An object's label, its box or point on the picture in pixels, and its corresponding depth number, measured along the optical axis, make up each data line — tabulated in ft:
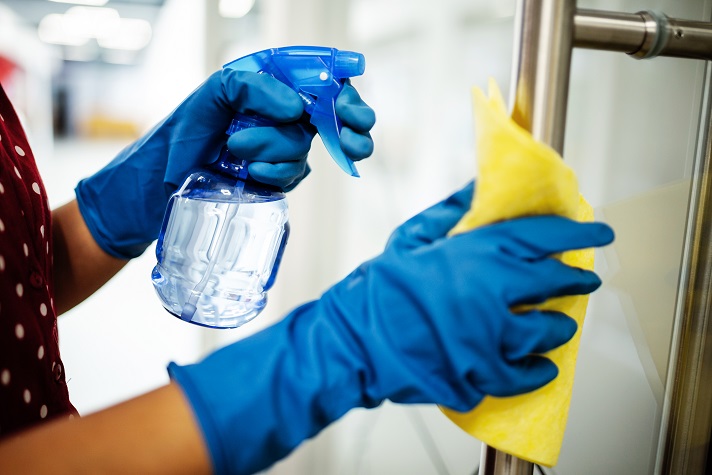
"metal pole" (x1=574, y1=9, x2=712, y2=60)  1.33
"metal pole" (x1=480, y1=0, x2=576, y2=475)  1.31
